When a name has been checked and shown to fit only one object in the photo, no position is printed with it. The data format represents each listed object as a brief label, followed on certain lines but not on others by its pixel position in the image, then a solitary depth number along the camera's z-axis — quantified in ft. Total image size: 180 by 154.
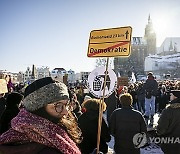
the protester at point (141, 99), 24.92
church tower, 263.66
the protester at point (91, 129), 8.28
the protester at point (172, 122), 8.28
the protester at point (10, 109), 8.30
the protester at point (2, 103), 11.83
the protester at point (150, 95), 18.93
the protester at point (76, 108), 11.94
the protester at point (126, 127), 8.72
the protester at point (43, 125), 2.92
